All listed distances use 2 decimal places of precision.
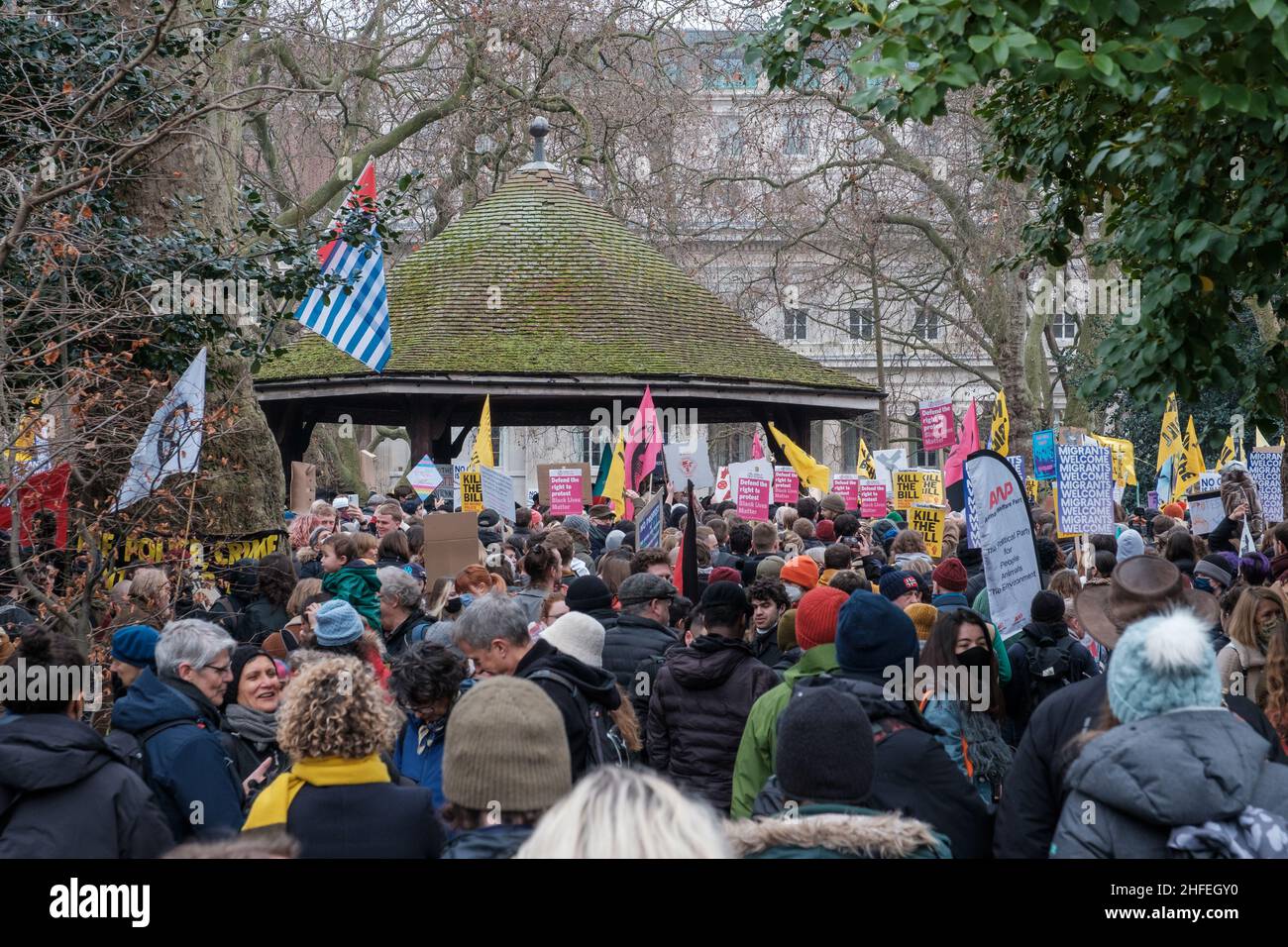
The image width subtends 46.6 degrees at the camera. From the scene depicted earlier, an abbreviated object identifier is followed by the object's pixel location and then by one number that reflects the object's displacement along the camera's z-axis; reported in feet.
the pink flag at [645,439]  53.42
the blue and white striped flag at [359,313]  35.63
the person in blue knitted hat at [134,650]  18.88
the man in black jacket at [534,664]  17.94
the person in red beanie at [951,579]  27.32
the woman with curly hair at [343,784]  12.70
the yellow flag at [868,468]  70.33
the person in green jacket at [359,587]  25.99
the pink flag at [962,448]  63.21
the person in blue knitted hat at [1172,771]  11.20
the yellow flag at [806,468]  61.11
